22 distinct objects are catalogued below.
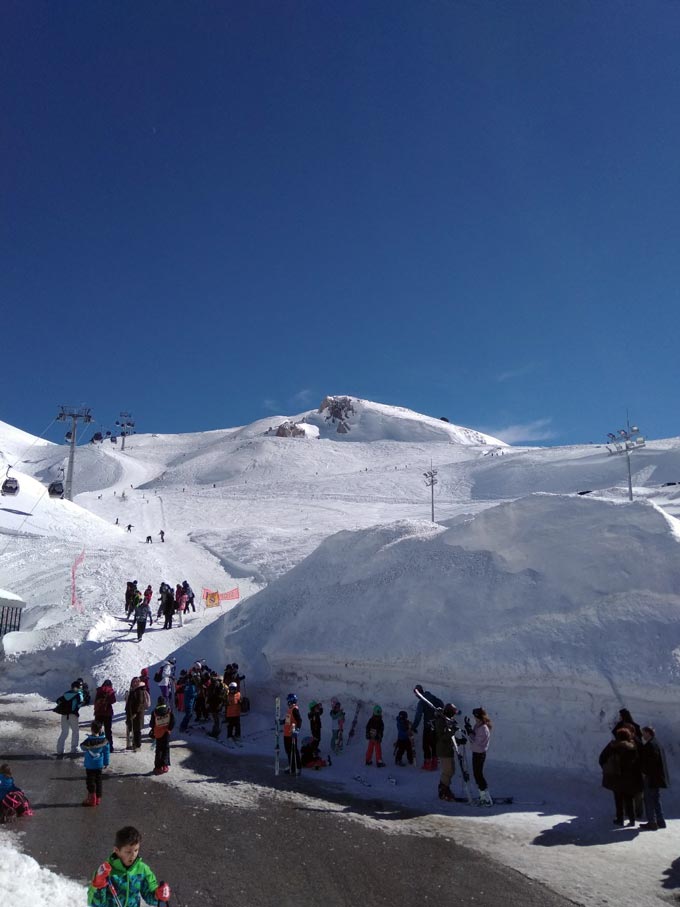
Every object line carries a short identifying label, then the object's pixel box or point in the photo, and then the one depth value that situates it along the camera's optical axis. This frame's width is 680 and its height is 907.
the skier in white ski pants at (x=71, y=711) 11.98
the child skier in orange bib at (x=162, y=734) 11.13
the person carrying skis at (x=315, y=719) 12.49
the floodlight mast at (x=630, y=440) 57.91
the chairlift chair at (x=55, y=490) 46.50
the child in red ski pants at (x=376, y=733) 11.88
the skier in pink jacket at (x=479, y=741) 10.30
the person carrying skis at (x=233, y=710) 13.55
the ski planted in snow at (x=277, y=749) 11.35
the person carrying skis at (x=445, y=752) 10.20
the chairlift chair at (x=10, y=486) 43.28
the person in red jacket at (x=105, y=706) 12.12
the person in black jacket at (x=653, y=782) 8.88
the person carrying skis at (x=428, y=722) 11.55
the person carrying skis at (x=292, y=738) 11.48
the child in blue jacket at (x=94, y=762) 9.36
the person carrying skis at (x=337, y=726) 12.73
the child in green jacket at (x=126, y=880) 4.80
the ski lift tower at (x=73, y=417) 68.84
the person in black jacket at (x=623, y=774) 8.99
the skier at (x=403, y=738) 11.78
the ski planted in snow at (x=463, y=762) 10.10
